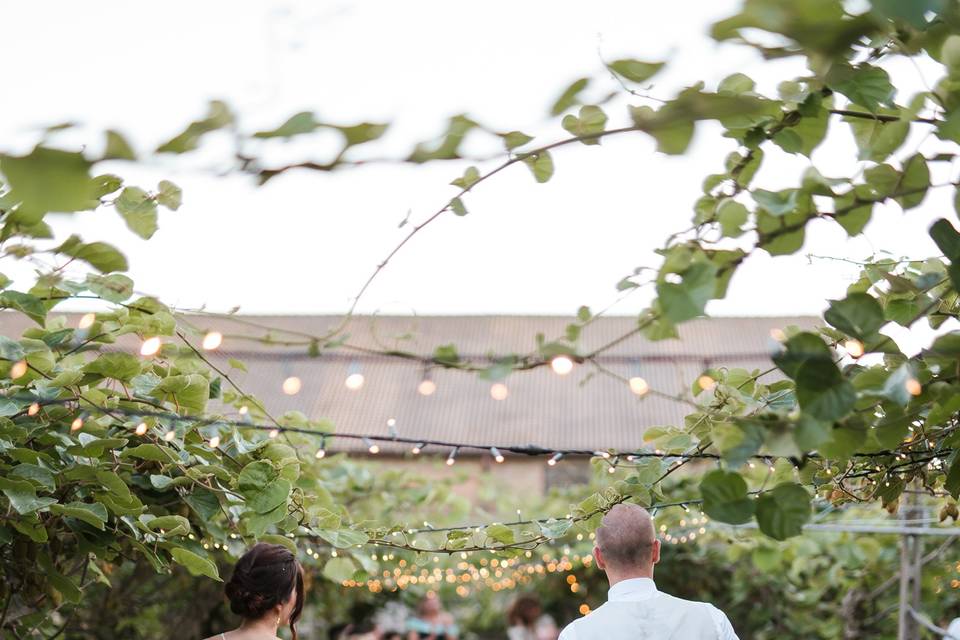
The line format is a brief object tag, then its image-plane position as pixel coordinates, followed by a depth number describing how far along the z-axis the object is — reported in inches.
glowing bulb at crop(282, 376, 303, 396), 108.8
